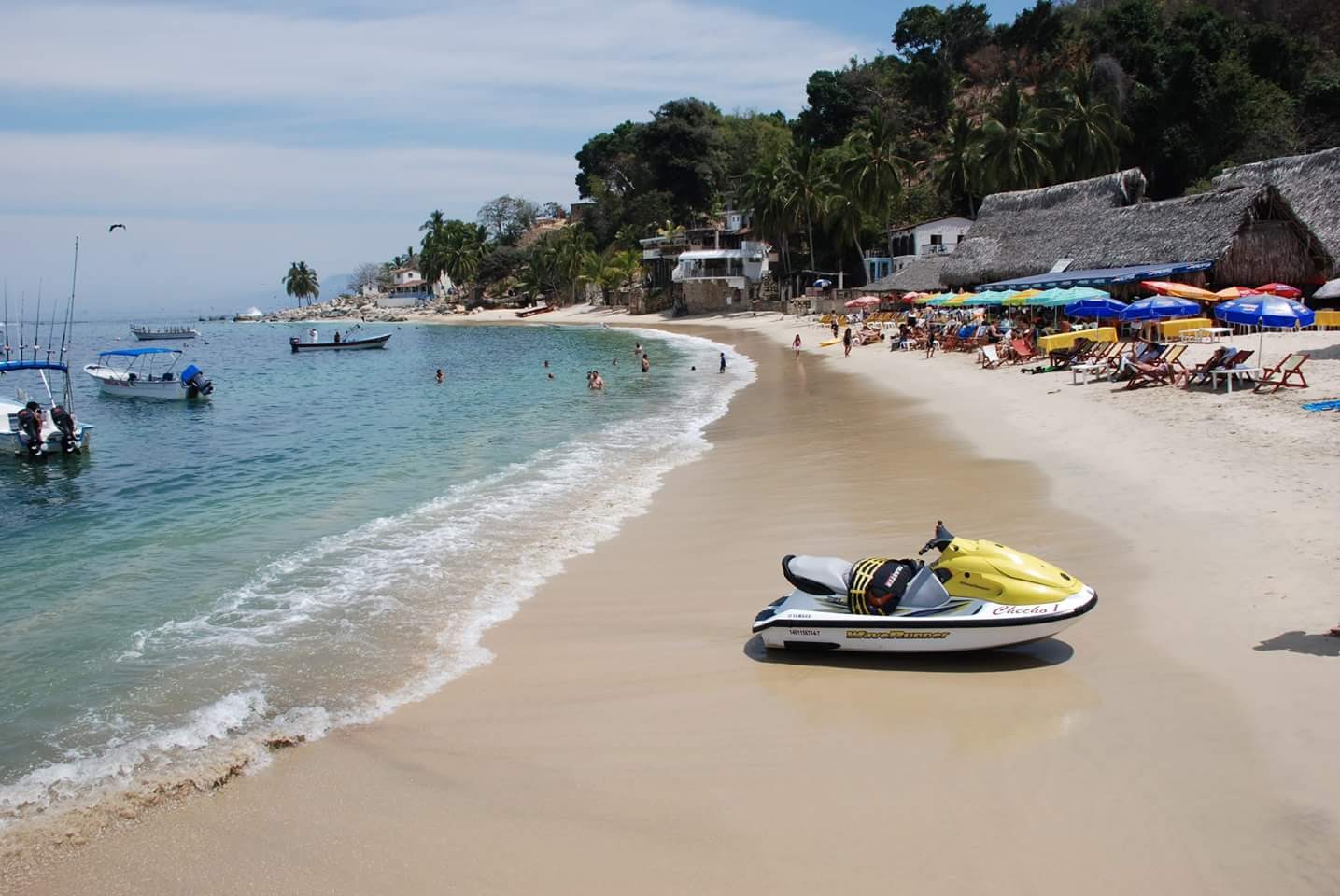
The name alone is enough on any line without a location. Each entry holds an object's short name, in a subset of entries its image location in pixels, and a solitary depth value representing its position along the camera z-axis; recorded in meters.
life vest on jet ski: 7.43
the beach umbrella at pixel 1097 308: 25.14
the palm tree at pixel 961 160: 56.72
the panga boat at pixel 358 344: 61.80
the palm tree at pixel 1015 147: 52.72
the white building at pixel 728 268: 73.11
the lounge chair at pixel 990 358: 26.98
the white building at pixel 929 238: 56.06
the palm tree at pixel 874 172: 57.66
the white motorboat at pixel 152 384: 34.66
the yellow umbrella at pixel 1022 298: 28.45
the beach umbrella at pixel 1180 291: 26.02
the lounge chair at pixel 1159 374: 19.08
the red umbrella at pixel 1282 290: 26.70
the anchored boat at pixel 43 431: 21.55
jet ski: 7.07
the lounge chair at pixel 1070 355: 23.55
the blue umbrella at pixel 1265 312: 18.69
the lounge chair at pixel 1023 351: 26.72
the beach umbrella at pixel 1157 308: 23.62
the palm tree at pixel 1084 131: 50.66
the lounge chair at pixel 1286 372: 16.56
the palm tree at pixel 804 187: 63.06
